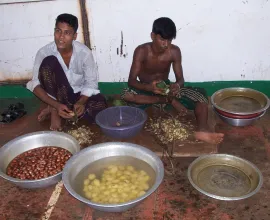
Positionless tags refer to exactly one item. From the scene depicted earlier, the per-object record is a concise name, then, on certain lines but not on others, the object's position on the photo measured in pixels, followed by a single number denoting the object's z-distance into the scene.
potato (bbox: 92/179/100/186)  3.04
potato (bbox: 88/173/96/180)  3.12
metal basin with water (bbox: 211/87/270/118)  4.23
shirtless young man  3.96
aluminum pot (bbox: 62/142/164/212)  2.66
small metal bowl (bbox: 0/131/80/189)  3.34
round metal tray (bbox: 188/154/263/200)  3.12
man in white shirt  3.87
